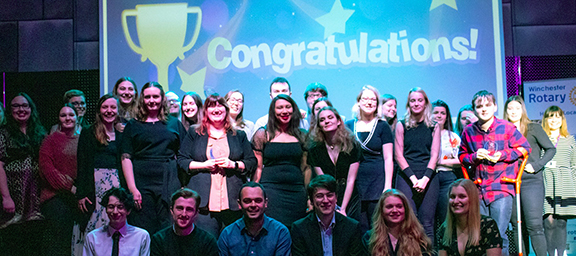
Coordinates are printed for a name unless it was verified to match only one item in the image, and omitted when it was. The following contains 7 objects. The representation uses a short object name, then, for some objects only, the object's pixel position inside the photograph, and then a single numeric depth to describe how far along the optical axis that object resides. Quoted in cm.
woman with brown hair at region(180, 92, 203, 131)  425
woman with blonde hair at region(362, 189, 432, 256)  309
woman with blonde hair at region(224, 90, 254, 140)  423
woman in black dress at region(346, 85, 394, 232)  381
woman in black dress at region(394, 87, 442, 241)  389
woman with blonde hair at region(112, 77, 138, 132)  401
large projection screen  533
